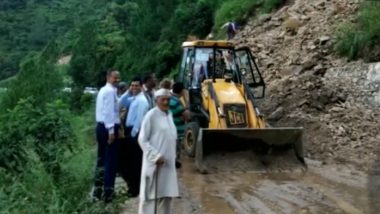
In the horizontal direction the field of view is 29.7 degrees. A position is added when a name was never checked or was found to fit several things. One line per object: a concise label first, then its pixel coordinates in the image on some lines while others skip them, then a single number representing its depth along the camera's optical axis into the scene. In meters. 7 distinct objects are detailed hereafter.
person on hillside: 26.25
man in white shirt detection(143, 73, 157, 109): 9.59
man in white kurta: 7.02
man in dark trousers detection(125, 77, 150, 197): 8.92
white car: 48.48
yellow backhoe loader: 12.30
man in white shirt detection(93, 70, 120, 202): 8.38
